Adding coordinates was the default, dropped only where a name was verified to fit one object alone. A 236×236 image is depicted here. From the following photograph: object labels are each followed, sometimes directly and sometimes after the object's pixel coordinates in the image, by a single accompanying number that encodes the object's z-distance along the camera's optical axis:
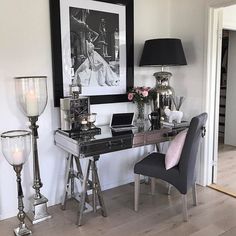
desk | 2.38
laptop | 2.93
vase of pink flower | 3.03
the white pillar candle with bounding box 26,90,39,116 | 2.39
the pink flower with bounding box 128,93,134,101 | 3.04
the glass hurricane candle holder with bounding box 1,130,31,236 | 2.26
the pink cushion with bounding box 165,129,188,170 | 2.48
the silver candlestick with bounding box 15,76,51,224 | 2.40
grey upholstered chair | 2.39
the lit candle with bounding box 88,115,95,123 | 2.61
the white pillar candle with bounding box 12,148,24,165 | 2.27
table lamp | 2.88
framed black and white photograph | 2.68
